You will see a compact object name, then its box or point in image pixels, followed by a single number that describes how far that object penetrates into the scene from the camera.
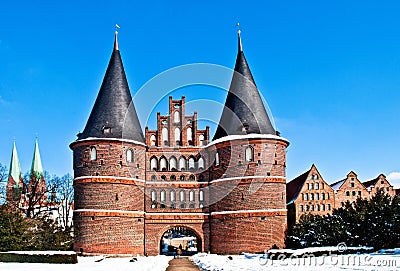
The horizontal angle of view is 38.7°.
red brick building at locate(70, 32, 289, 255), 43.38
